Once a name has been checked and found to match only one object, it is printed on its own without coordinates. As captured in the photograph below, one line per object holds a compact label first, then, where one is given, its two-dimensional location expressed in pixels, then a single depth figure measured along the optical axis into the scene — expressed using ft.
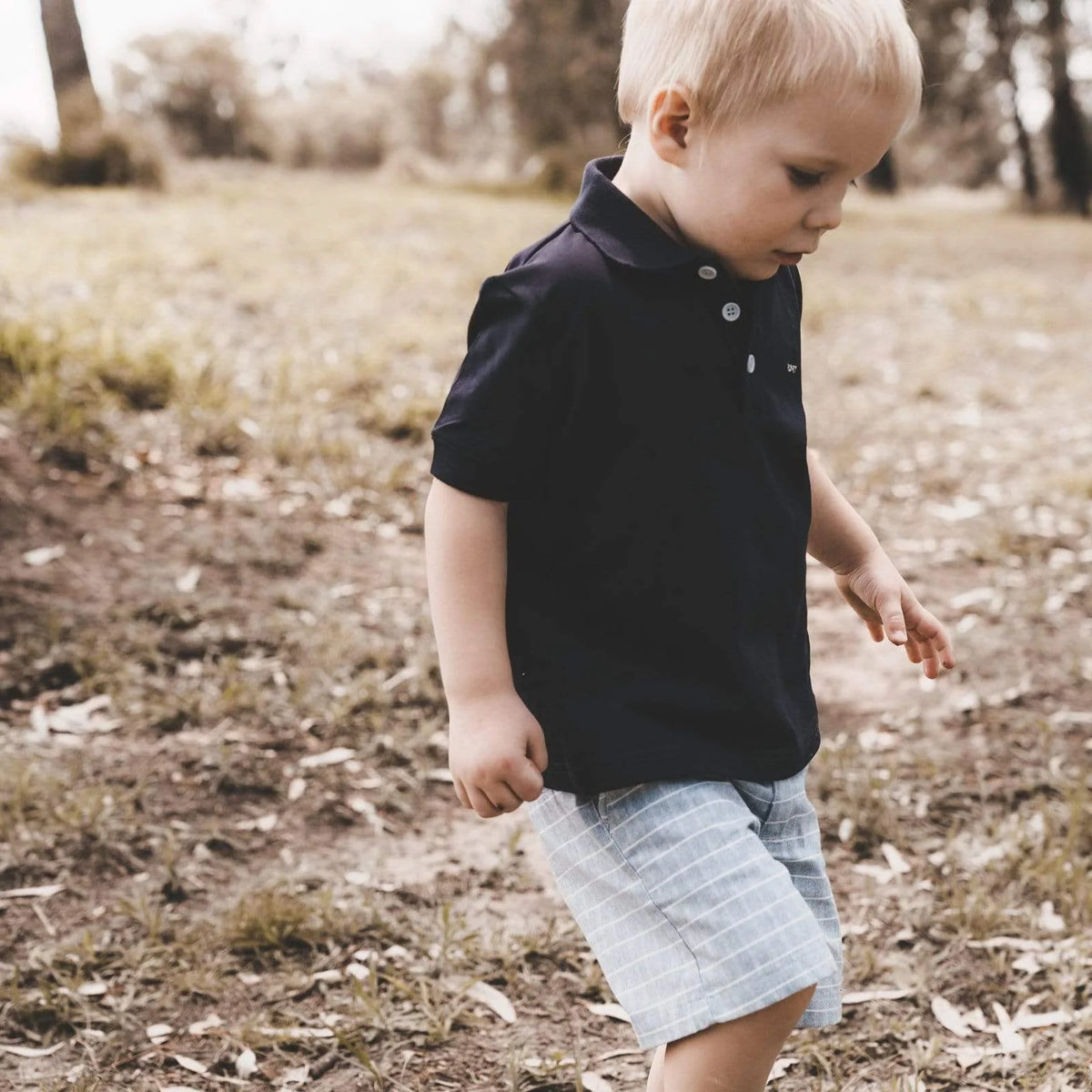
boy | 4.30
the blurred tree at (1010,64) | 56.13
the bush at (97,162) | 30.27
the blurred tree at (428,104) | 104.17
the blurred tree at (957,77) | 55.36
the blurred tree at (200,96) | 53.62
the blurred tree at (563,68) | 55.11
